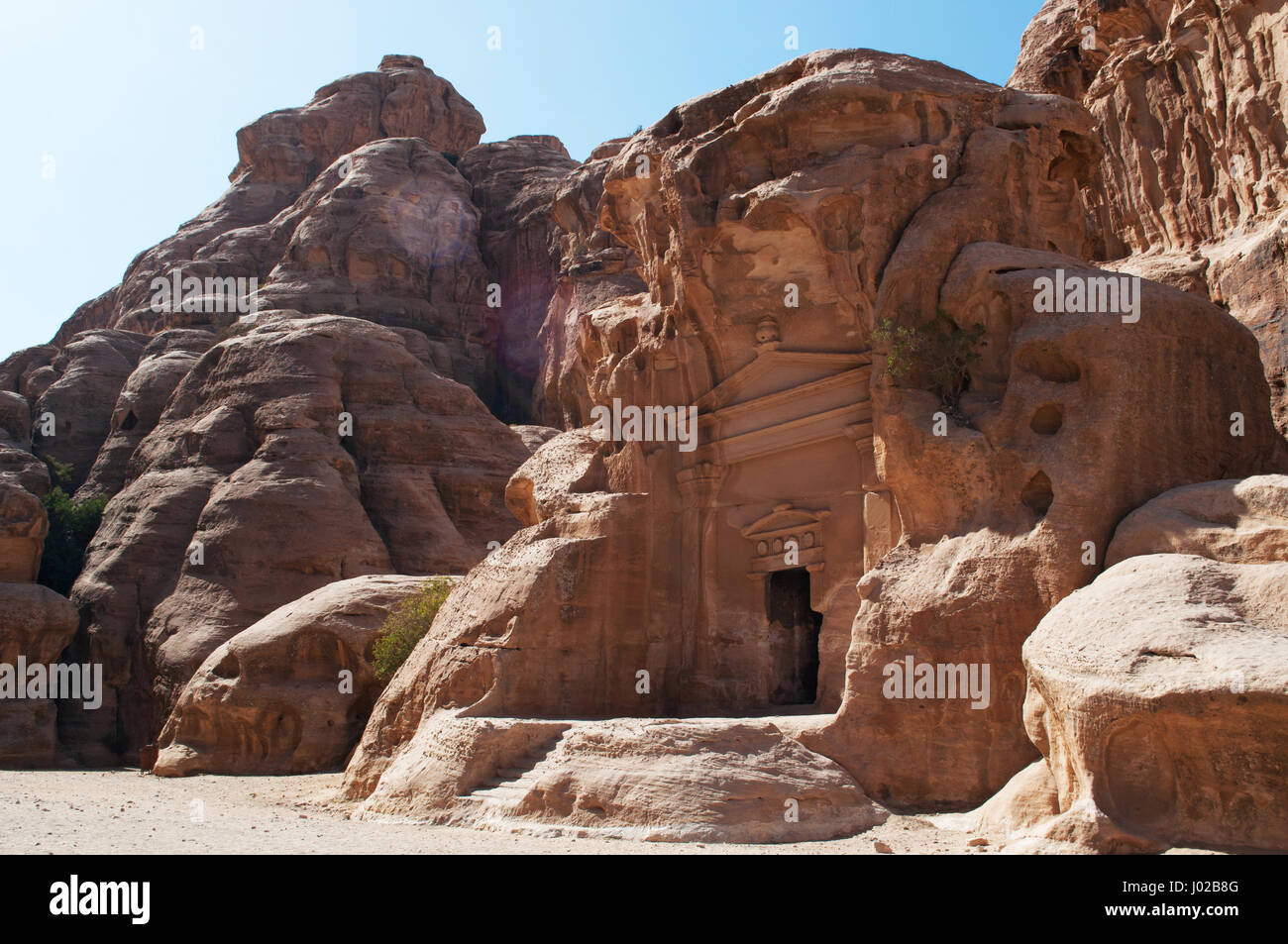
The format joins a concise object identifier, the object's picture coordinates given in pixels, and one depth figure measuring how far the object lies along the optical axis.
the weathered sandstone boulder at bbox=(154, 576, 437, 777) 23.11
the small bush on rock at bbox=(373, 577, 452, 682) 22.58
